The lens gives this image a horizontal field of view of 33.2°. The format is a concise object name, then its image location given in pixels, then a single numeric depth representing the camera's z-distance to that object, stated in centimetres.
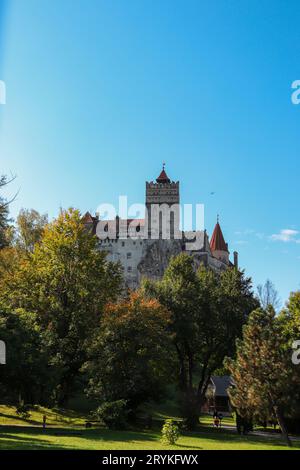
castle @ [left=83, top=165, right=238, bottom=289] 10175
